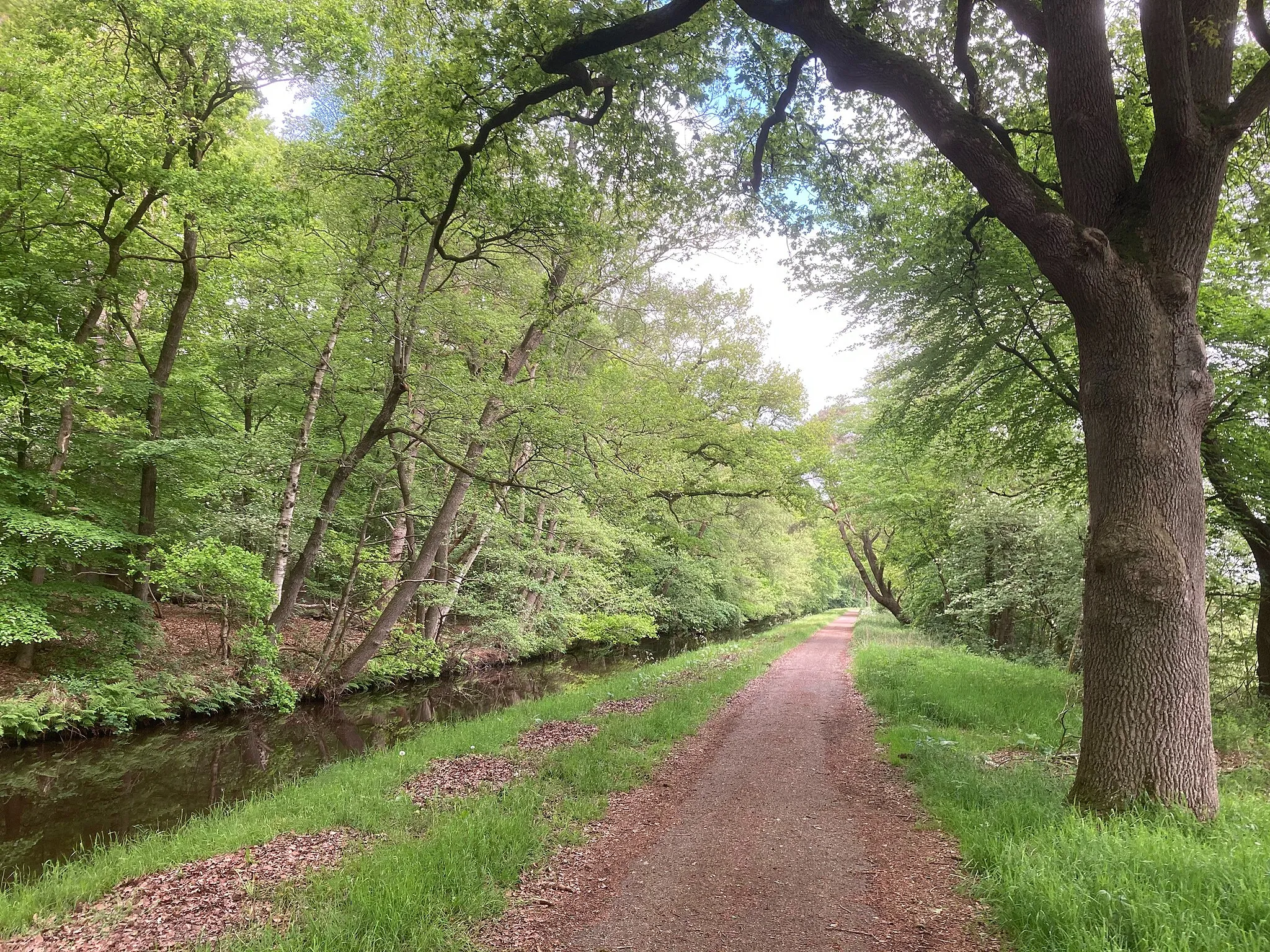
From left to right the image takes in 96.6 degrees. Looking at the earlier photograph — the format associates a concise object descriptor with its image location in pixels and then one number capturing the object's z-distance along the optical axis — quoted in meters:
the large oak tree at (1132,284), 3.99
